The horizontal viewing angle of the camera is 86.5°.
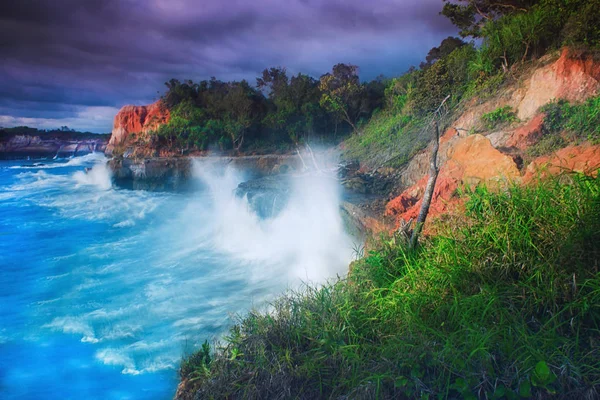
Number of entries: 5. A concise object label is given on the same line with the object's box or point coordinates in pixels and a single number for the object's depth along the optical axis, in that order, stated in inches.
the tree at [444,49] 755.4
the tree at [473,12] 473.1
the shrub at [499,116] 315.9
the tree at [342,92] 904.9
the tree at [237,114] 1008.9
